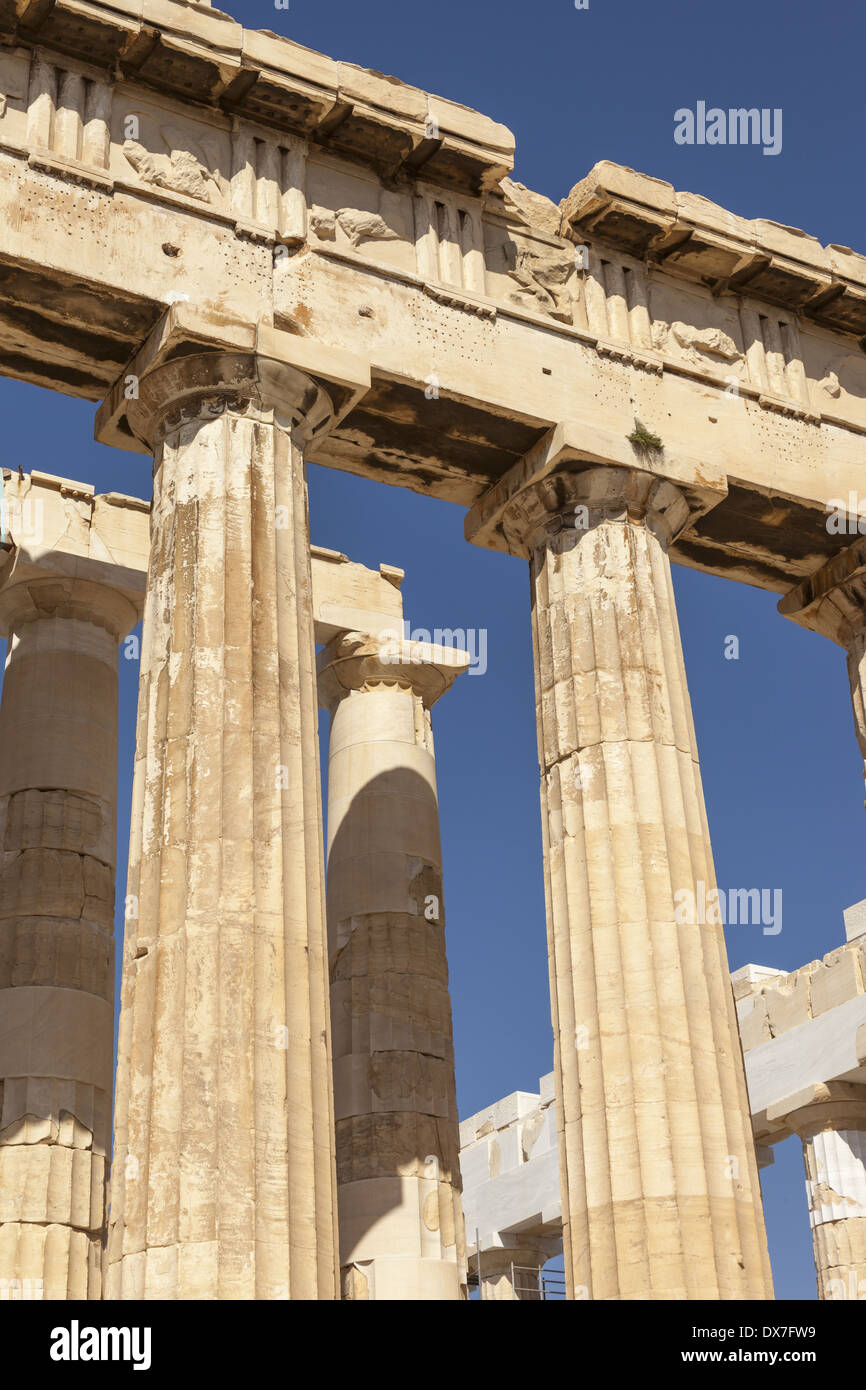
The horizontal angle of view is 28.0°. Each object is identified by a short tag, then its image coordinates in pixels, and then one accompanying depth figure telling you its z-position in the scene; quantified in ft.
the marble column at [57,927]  75.00
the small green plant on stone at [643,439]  76.02
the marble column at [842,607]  83.76
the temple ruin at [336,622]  55.93
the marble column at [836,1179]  117.39
